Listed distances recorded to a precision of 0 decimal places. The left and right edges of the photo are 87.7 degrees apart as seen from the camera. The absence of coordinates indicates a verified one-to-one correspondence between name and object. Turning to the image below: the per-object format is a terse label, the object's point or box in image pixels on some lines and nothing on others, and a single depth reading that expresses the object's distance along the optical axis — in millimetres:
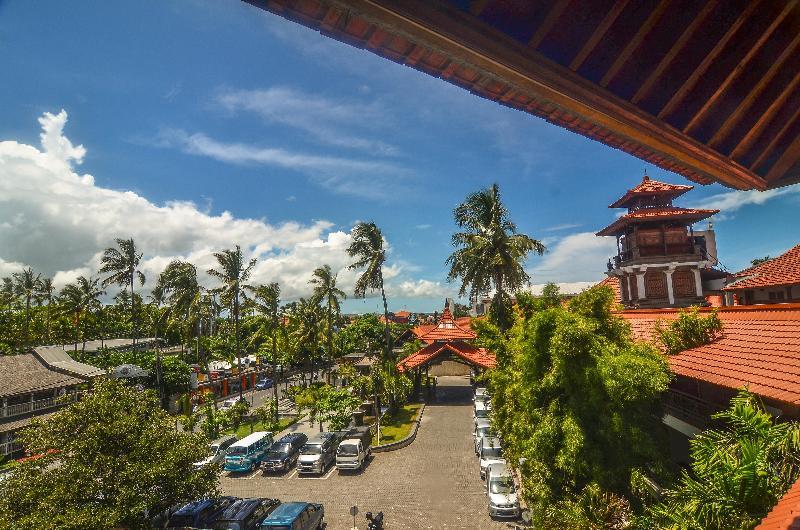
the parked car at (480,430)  21094
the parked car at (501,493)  14414
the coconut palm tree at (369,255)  32062
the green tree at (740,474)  5824
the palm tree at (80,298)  53469
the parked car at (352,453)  19828
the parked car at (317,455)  19672
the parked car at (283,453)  20156
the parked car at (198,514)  14219
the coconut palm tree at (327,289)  38059
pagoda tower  27109
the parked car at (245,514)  13664
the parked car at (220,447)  21078
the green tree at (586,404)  9289
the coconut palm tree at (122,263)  40812
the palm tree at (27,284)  57125
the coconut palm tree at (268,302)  32062
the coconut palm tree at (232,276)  31375
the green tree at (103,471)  10320
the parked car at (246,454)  20547
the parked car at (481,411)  24228
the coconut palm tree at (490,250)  24906
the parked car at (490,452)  17969
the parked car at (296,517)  13062
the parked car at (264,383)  47256
